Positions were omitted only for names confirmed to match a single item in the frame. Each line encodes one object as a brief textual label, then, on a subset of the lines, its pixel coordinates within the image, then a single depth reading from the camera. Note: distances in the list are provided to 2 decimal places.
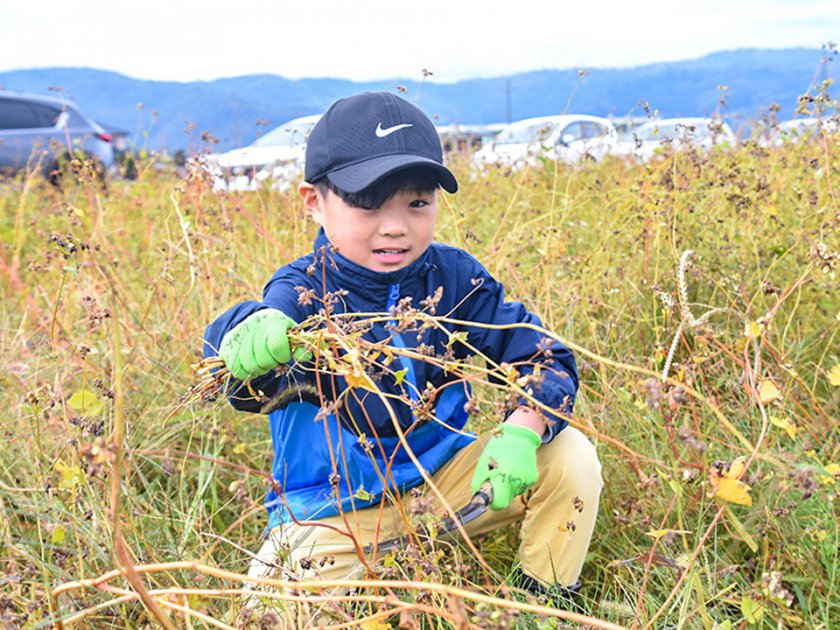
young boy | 1.75
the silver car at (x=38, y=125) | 9.98
